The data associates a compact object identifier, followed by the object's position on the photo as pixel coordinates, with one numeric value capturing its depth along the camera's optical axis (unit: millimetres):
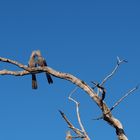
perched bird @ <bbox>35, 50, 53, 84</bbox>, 12395
